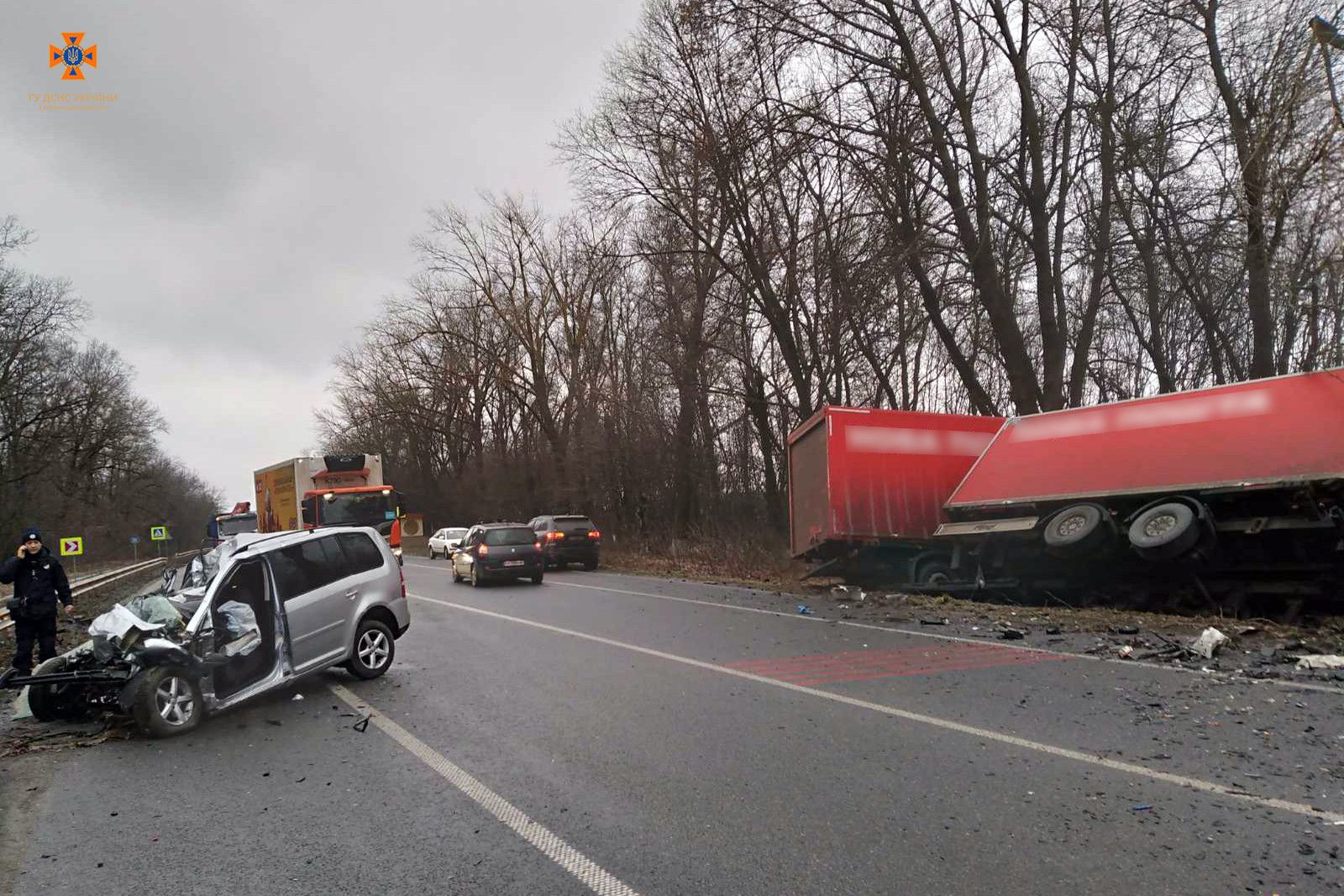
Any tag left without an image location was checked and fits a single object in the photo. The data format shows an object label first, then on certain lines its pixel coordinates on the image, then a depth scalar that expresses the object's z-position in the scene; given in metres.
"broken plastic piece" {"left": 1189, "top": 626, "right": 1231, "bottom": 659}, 8.06
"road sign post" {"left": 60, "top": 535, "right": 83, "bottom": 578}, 24.17
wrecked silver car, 6.87
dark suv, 25.80
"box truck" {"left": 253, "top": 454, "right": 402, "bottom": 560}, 23.39
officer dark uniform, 9.54
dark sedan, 21.08
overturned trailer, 9.67
